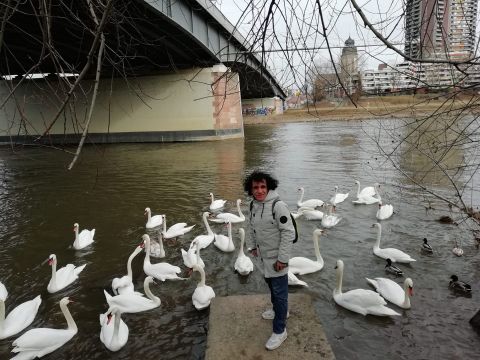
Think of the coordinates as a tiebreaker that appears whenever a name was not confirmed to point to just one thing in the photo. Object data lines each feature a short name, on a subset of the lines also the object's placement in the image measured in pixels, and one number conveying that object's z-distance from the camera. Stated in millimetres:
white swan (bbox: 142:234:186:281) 7512
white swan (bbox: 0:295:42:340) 6016
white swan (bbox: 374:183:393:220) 10651
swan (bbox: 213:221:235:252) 8849
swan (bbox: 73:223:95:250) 9242
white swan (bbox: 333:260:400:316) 6066
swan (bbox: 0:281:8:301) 6938
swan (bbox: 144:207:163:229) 10508
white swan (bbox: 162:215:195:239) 9750
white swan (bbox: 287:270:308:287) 7052
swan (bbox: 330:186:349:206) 11961
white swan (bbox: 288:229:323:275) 7466
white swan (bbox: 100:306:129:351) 5509
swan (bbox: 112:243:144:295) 6894
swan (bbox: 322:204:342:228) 10188
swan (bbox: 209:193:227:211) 11974
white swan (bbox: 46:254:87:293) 7223
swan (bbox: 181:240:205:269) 7932
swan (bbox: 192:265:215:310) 6344
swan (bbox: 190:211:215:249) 8953
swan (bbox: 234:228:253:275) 7502
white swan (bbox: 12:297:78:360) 5402
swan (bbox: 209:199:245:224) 10844
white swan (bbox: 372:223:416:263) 7906
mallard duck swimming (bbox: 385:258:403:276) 7484
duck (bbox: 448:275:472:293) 6652
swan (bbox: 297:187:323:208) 11773
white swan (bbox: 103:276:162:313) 6395
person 4309
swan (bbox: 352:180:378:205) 12242
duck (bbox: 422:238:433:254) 8307
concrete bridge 25859
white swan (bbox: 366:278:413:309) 6320
